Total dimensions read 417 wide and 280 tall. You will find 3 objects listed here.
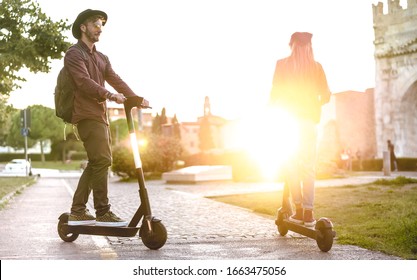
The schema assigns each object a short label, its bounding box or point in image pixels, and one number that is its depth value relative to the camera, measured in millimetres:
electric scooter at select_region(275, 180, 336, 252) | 8258
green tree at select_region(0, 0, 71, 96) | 19531
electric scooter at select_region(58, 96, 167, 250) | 8297
